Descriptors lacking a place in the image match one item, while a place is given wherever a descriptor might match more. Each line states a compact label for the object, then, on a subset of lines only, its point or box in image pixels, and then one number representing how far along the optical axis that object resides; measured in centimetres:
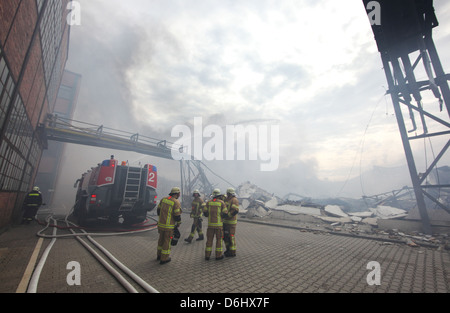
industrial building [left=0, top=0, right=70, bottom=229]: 515
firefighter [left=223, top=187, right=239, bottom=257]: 479
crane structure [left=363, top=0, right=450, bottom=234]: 682
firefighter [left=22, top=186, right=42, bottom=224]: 836
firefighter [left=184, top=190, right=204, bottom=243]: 666
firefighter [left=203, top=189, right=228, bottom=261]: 452
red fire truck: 779
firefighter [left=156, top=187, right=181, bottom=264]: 413
